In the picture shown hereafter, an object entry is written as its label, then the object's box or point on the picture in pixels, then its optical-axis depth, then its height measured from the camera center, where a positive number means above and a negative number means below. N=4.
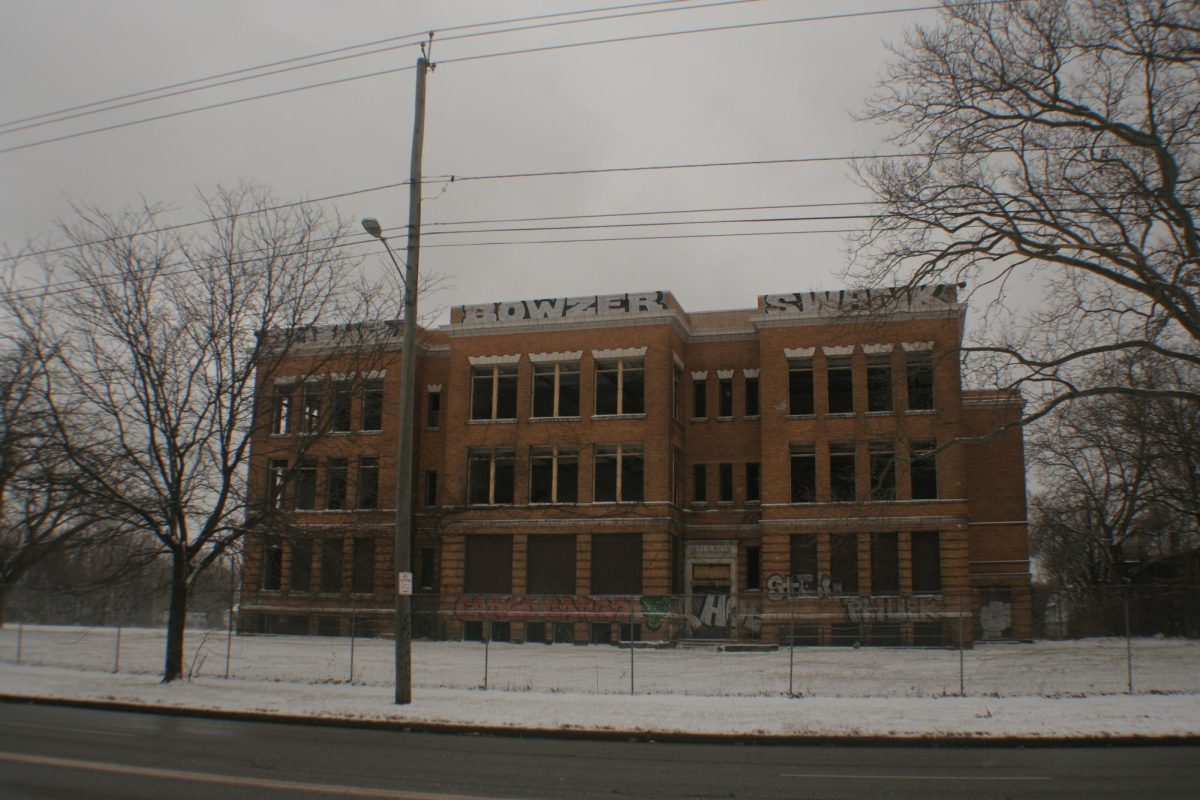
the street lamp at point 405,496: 17.45 +0.96
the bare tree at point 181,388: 20.52 +3.40
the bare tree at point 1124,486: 34.34 +3.51
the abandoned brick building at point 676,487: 37.47 +2.68
